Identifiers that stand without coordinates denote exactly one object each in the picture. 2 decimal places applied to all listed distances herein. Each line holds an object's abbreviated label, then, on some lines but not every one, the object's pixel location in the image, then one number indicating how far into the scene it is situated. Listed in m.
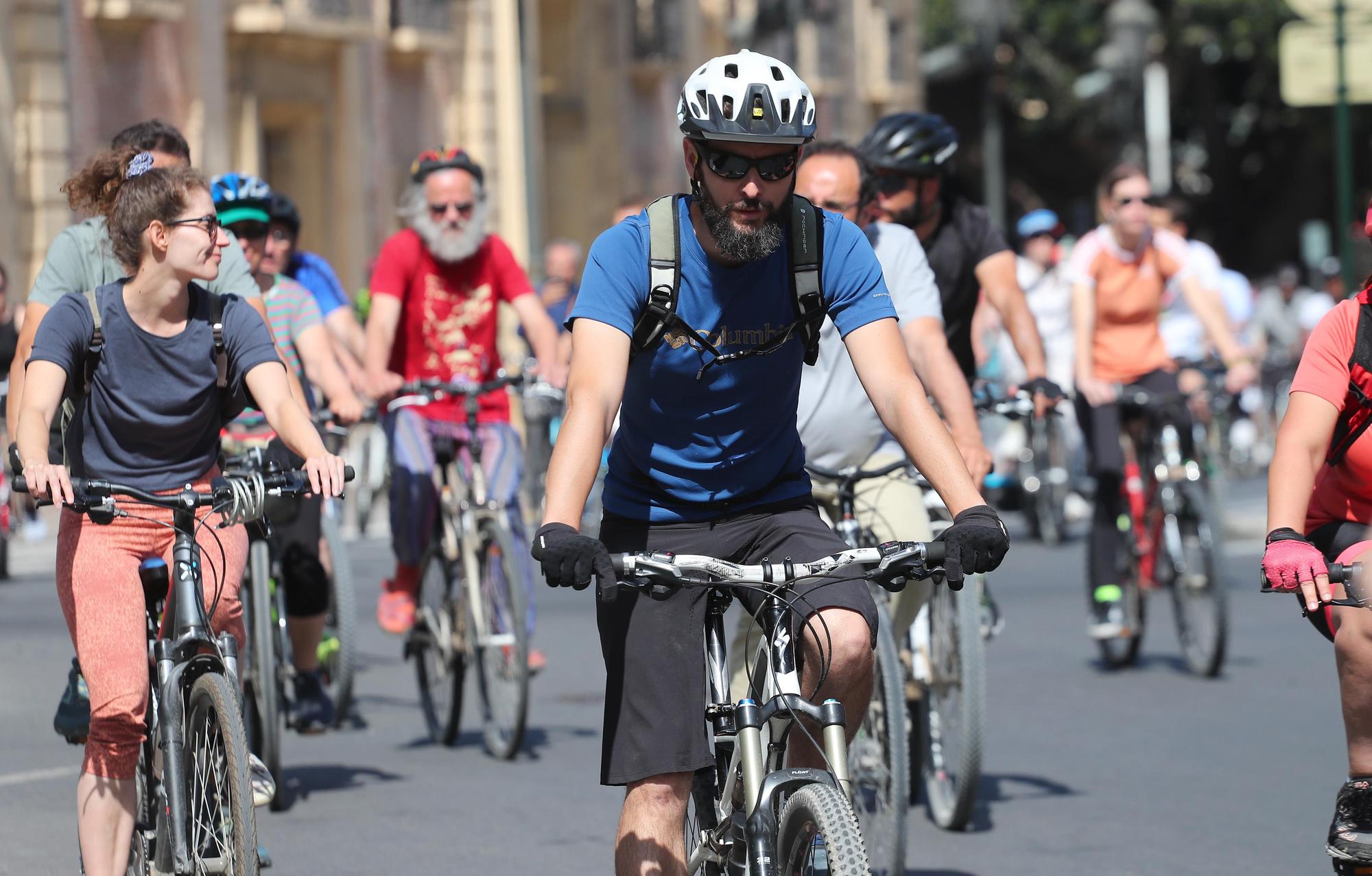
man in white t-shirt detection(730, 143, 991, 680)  13.43
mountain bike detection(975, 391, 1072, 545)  32.72
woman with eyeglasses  10.77
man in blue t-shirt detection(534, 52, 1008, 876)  8.91
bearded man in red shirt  17.55
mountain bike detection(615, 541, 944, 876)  8.14
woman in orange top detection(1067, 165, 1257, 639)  20.45
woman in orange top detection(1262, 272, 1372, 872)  9.96
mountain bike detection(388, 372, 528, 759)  16.45
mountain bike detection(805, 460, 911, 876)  12.41
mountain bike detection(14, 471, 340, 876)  10.12
